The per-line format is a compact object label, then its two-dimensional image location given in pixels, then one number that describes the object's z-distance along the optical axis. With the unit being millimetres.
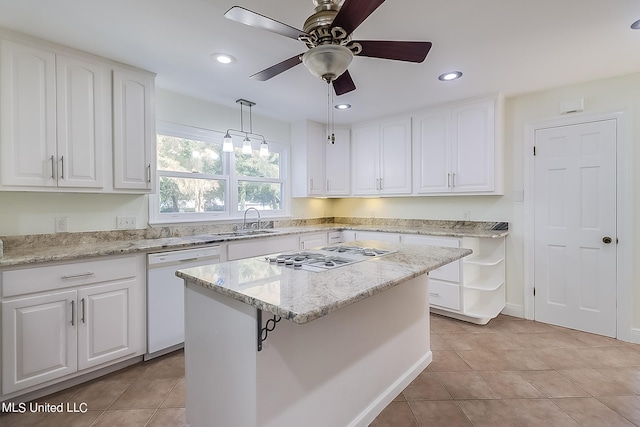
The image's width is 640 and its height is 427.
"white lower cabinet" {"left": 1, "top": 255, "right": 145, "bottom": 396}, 1803
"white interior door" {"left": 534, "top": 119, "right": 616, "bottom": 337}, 2748
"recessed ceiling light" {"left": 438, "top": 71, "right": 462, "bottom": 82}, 2625
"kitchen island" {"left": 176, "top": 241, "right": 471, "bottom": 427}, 1181
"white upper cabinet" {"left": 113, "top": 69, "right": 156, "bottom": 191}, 2414
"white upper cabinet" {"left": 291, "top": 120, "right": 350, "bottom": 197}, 4125
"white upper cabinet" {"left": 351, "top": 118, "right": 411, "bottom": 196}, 3820
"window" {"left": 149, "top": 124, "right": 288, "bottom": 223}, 3049
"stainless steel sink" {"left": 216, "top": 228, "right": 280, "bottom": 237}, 3164
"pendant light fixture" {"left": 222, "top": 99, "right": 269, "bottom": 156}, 3037
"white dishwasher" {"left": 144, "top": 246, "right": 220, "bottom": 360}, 2350
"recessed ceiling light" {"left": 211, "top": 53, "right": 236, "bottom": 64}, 2270
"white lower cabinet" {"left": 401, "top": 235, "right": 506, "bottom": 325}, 3068
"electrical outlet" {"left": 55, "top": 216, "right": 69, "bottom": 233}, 2350
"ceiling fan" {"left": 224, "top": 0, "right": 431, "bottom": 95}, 1236
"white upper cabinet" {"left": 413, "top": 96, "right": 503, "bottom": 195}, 3156
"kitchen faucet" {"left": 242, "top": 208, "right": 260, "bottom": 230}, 3627
